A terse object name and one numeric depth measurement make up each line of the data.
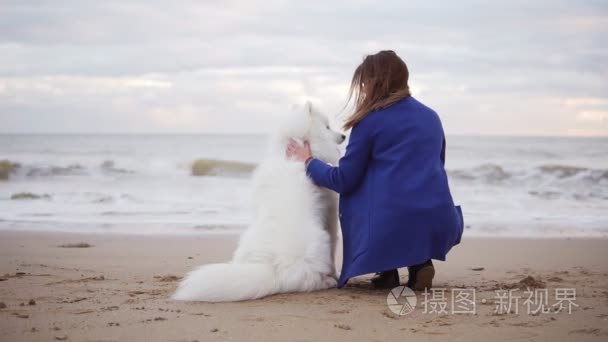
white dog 3.48
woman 3.48
